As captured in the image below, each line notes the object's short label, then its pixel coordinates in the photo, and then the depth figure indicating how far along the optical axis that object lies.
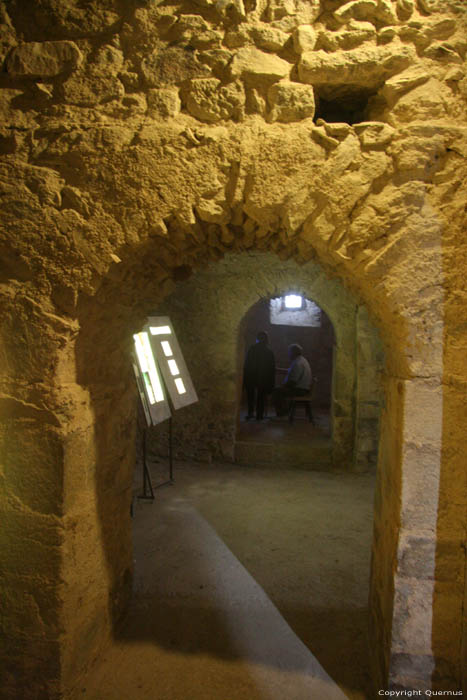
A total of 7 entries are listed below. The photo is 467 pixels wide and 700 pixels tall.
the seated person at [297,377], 7.46
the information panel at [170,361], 4.62
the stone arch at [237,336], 5.62
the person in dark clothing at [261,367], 7.60
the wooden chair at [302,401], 7.52
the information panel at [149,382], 4.05
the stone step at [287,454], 6.03
